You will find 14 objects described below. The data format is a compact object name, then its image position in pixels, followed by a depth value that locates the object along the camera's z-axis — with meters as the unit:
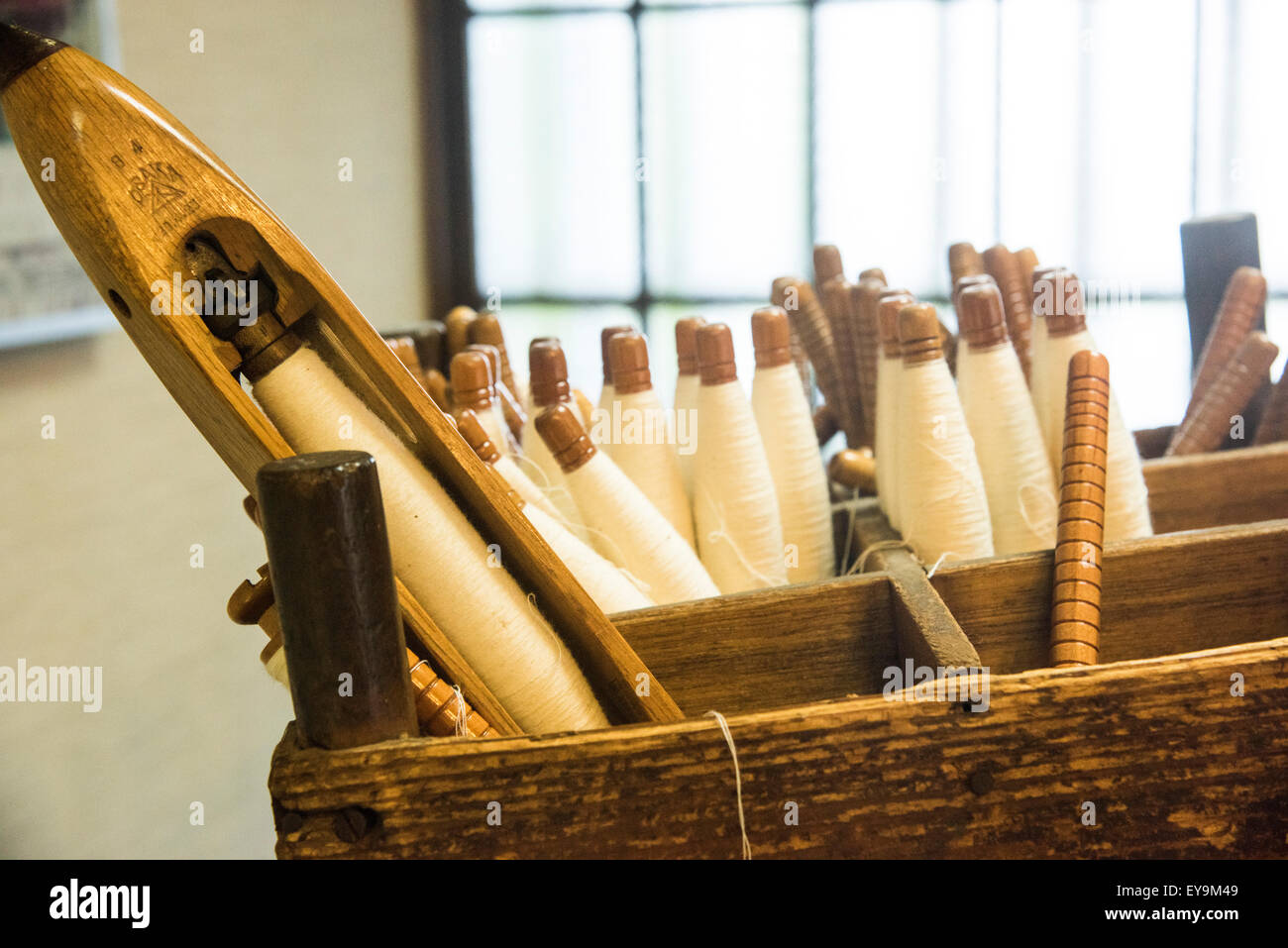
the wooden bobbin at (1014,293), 1.12
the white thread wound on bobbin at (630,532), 0.87
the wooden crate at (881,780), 0.53
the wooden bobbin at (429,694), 0.59
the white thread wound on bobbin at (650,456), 0.97
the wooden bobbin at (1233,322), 1.23
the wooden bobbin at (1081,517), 0.73
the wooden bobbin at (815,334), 1.21
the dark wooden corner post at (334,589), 0.48
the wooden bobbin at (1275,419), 1.20
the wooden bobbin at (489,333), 1.20
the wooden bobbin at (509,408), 1.09
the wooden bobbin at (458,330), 1.27
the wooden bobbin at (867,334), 1.13
